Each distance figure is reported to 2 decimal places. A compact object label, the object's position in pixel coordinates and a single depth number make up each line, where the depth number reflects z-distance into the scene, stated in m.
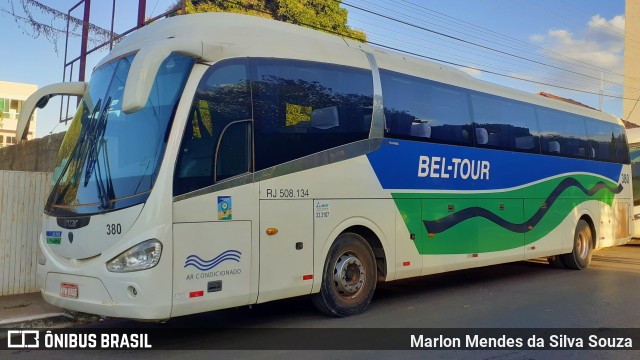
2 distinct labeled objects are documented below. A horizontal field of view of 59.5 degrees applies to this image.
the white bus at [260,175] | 5.75
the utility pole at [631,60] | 47.56
